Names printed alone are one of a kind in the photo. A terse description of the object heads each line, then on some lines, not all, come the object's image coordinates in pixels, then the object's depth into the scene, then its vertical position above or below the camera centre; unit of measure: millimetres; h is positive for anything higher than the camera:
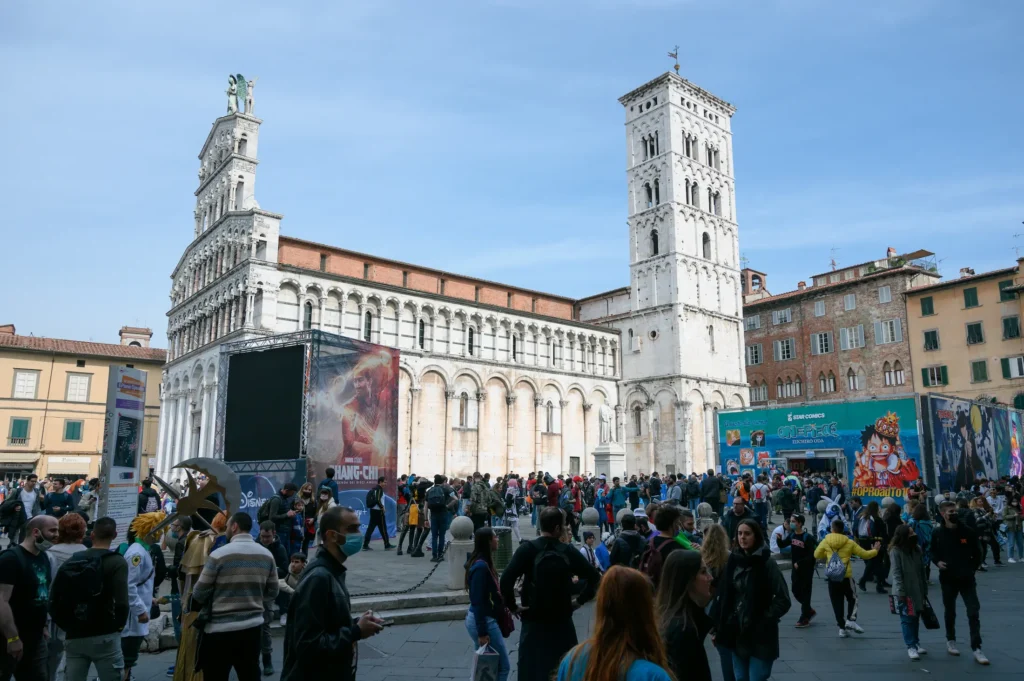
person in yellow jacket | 8148 -1235
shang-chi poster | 17078 +1031
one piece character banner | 23719 +738
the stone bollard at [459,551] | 10227 -1344
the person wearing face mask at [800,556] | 8648 -1183
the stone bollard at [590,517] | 9453 -779
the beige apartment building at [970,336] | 36281 +6707
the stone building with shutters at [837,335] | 41625 +7933
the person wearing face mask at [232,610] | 4438 -954
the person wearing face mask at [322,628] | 3424 -838
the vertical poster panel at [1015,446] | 30098 +607
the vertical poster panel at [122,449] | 11586 +172
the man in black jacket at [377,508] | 14633 -1017
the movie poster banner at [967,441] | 23734 +708
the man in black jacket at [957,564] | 7145 -1062
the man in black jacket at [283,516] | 9750 -795
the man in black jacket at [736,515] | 8025 -684
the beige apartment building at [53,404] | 39406 +3184
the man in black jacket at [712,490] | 16641 -727
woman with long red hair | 2393 -611
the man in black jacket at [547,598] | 4355 -880
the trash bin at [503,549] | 11031 -1450
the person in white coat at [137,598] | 5957 -1201
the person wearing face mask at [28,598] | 4504 -917
